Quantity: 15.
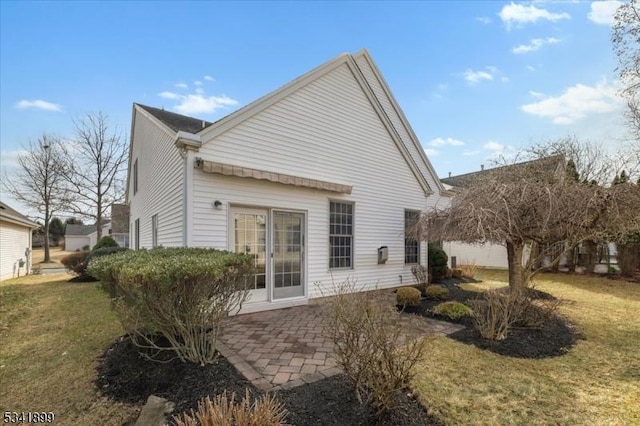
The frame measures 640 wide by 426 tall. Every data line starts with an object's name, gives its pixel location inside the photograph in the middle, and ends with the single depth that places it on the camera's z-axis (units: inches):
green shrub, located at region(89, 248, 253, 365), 133.9
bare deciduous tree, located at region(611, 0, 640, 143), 407.5
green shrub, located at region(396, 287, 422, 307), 284.7
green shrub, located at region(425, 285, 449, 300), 324.5
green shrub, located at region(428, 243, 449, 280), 453.4
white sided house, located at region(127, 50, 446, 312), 254.8
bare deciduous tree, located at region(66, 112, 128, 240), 937.5
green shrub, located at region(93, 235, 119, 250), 656.4
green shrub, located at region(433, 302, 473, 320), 253.3
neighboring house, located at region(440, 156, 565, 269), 680.4
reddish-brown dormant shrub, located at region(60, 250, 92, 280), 559.2
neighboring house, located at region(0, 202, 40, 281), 593.9
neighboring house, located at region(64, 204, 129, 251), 985.5
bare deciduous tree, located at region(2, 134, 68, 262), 938.7
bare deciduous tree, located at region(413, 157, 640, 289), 229.8
